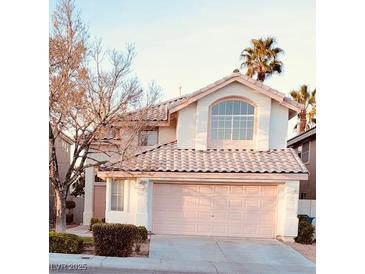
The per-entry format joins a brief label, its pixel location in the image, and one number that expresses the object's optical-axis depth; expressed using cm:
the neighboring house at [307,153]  1112
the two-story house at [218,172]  927
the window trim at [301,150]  1301
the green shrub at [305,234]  896
